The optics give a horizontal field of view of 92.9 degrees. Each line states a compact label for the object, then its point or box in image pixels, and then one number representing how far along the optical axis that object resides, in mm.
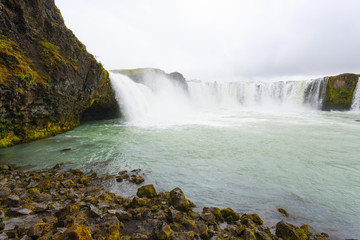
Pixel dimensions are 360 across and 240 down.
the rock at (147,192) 3953
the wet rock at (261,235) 2748
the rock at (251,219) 3255
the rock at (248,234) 2704
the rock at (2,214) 2667
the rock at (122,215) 3044
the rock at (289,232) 2813
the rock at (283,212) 3739
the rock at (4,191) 3427
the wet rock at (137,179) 5046
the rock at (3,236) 2174
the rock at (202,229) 2770
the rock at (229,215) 3365
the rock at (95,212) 3015
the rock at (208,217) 3162
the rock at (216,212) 3383
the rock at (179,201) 3518
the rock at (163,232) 2566
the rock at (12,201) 3105
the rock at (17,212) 2738
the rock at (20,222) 2410
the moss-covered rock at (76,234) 1987
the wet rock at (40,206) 2956
